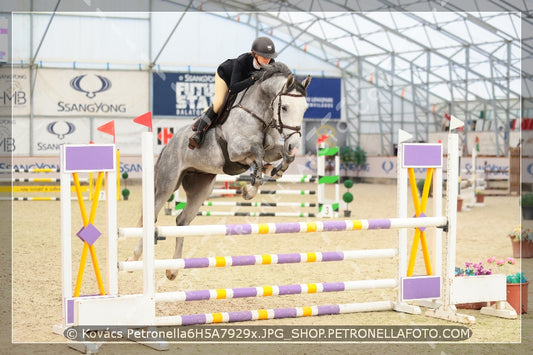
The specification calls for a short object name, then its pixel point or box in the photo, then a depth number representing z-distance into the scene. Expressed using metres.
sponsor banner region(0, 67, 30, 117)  20.78
